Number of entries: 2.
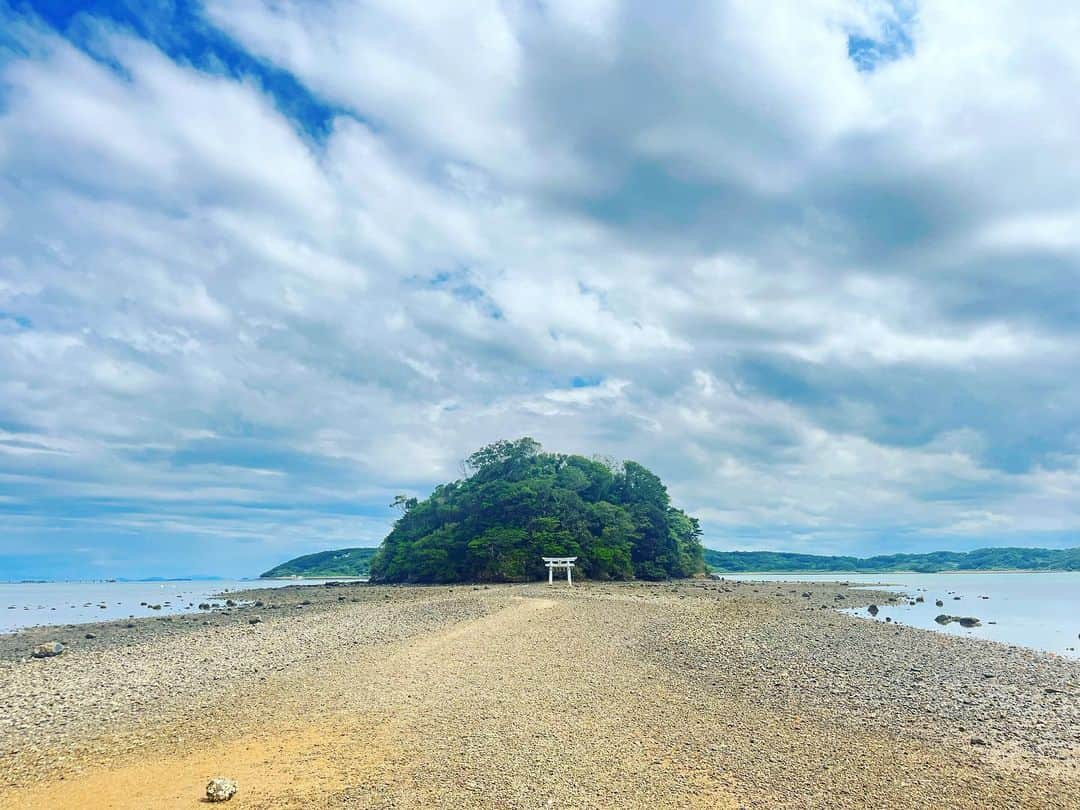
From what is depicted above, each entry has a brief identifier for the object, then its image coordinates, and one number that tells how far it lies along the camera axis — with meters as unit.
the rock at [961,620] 36.91
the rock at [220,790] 9.23
